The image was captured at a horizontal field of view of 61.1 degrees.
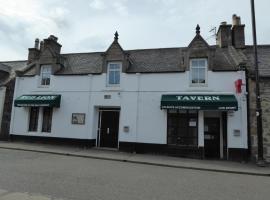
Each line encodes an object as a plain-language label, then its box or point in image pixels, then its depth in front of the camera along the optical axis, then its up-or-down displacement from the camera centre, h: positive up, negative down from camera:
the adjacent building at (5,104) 18.51 +1.81
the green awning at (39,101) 16.38 +1.89
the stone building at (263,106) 13.18 +1.66
